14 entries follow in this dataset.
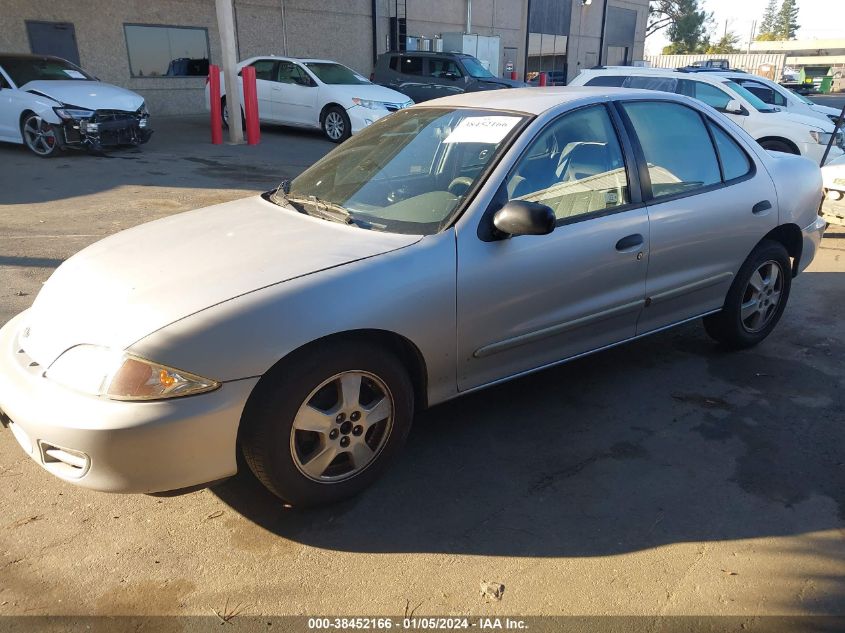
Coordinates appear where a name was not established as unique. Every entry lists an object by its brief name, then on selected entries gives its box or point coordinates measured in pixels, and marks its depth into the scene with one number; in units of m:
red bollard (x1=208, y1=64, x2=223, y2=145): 13.35
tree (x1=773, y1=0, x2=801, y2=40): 139.88
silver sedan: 2.38
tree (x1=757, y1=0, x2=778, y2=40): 145.00
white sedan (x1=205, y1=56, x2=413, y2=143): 13.60
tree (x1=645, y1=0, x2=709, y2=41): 67.88
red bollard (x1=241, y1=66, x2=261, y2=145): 12.79
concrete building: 16.05
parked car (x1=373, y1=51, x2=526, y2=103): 16.94
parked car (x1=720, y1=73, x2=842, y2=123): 11.25
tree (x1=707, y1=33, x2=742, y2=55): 68.57
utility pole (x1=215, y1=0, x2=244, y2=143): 12.79
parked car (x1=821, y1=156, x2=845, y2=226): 7.03
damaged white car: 10.36
